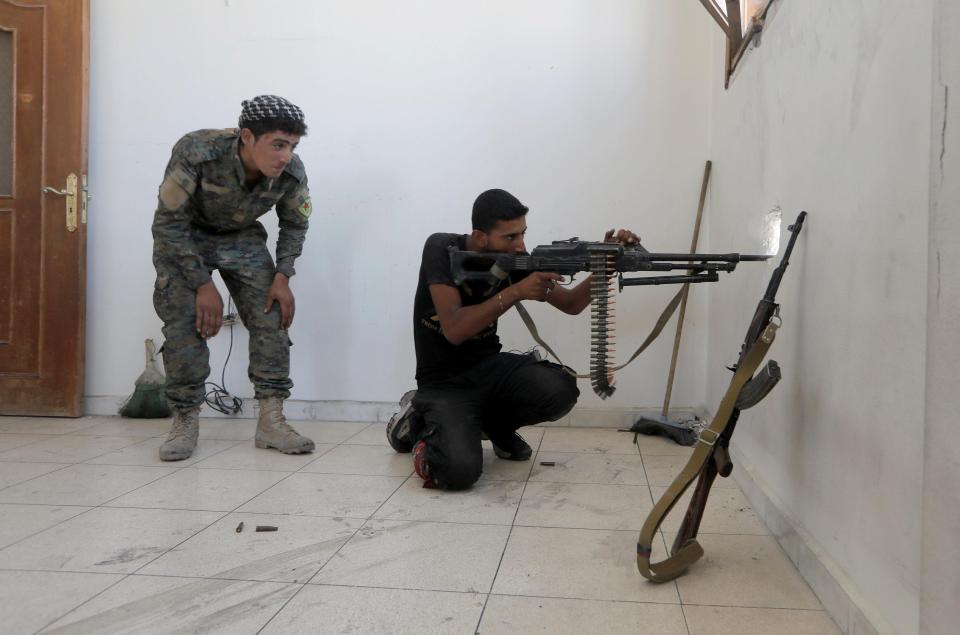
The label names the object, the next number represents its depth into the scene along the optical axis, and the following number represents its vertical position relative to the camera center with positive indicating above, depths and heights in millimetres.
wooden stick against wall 3090 +59
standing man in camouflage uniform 2586 +203
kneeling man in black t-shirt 2217 -216
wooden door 3354 +404
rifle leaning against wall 1481 -281
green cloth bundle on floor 3398 -454
